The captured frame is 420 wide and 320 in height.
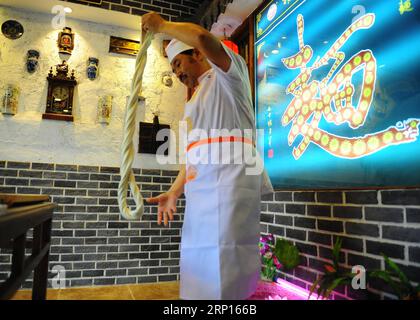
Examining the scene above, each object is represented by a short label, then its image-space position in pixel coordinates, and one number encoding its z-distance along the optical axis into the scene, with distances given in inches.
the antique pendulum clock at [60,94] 118.6
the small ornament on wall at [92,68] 124.0
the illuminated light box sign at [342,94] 54.5
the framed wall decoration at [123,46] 128.8
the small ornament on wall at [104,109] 124.0
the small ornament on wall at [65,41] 121.0
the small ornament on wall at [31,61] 117.4
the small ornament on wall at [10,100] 113.0
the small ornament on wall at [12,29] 116.4
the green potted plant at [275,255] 76.8
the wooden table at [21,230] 27.9
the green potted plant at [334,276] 56.6
